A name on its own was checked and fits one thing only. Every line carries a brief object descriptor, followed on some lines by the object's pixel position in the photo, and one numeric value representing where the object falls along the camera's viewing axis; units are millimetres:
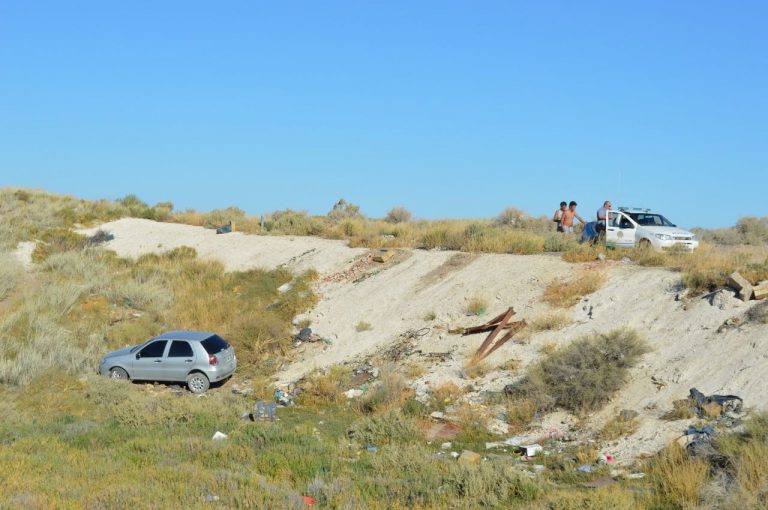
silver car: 18656
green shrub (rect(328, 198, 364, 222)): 46109
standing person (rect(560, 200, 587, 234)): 27625
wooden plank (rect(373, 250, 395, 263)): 27922
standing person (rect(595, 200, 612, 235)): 24688
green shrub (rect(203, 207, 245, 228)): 42562
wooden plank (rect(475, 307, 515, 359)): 18406
